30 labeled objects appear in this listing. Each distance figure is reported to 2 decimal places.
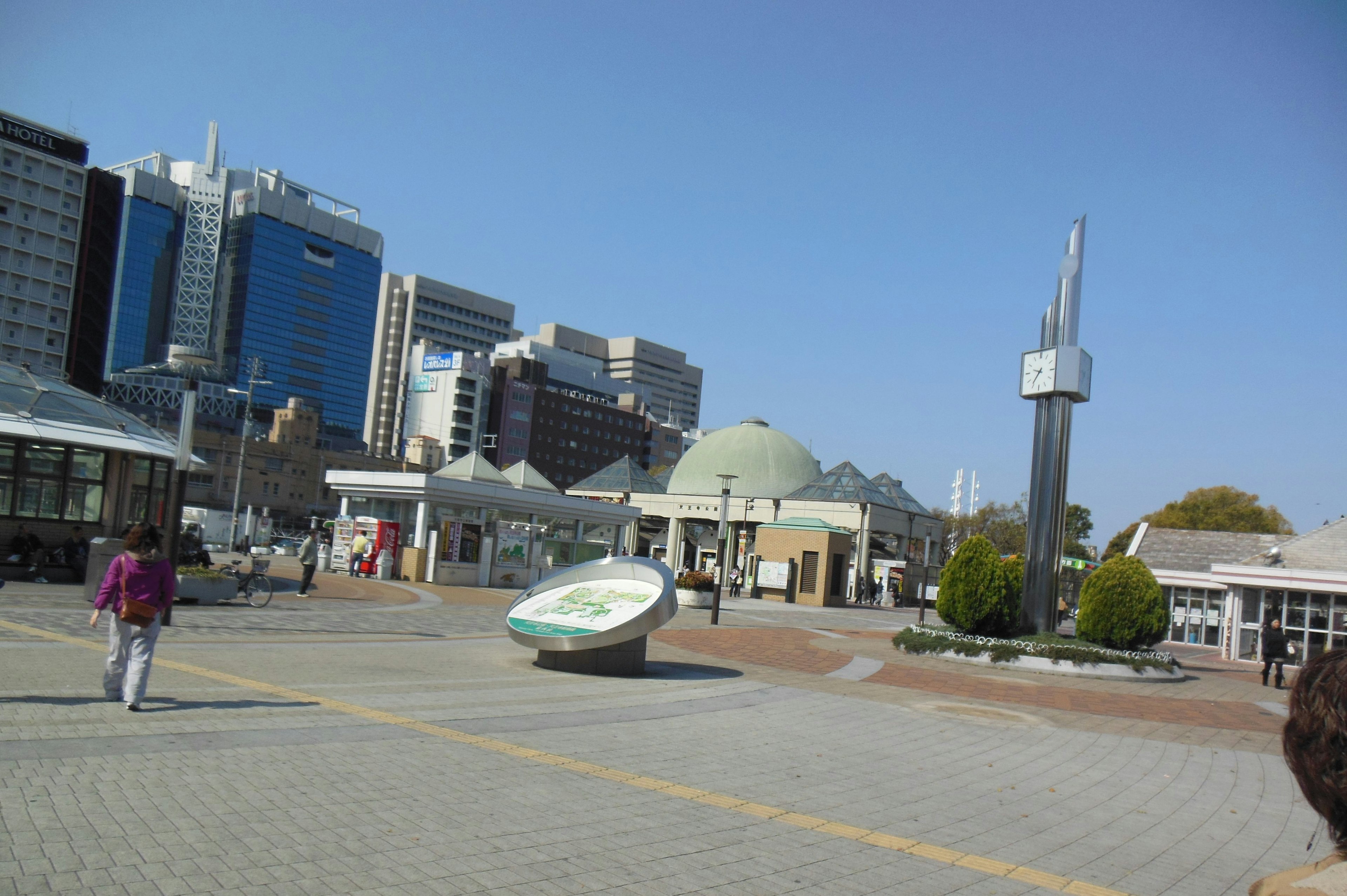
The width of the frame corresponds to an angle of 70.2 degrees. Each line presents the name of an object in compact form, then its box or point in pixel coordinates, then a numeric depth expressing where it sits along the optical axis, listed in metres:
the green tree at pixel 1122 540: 77.50
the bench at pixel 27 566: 19.69
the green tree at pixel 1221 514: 66.62
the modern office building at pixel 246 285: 120.06
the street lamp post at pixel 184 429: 14.85
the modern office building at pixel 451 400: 122.44
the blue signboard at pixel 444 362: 124.38
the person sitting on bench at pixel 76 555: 20.38
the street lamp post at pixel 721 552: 23.88
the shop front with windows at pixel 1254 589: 26.53
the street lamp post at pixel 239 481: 49.41
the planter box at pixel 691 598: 30.88
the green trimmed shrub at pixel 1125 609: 19.28
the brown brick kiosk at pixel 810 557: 42.56
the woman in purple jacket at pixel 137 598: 7.97
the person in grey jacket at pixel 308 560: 20.89
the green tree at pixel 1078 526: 86.00
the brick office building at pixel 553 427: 127.50
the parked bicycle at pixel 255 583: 17.97
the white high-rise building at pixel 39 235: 79.56
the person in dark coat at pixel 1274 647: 19.61
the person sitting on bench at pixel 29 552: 19.70
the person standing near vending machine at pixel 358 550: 28.97
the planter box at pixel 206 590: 17.17
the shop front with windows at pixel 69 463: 20.64
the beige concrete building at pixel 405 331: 149.50
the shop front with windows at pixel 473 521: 29.69
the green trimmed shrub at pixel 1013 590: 20.16
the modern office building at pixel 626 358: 185.88
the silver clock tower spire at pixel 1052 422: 20.64
